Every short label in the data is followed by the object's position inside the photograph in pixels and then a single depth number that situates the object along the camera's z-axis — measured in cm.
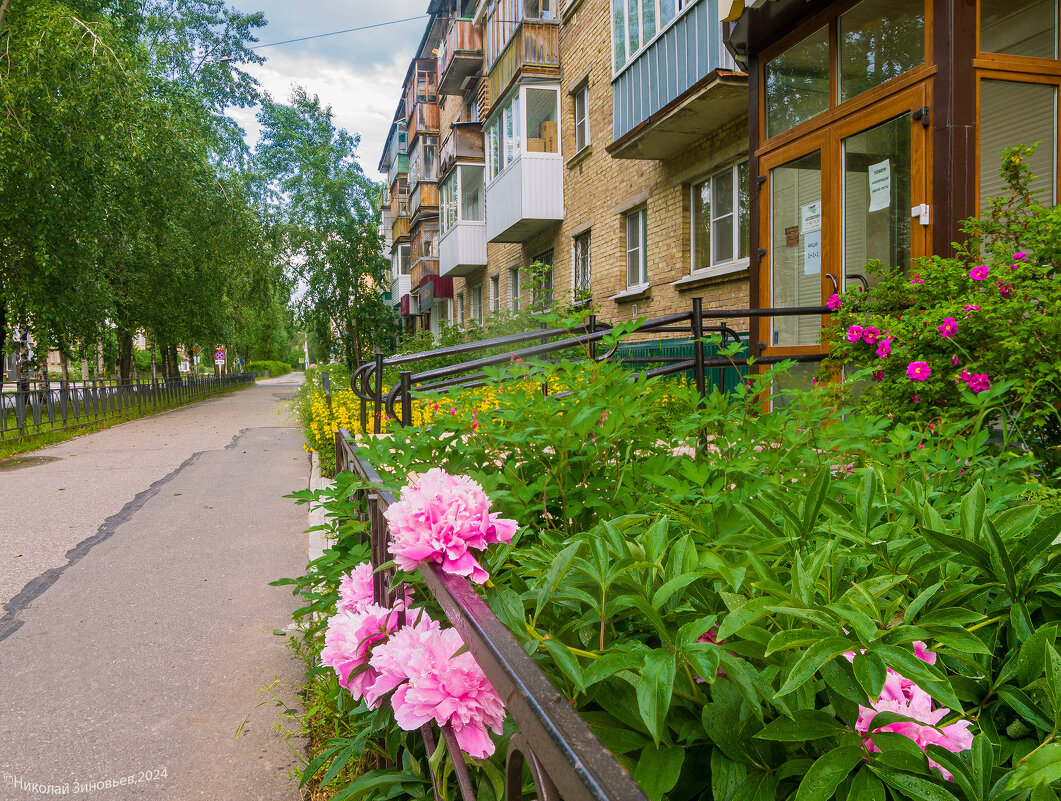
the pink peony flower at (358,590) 184
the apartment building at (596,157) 962
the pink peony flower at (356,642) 149
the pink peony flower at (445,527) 116
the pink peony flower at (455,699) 101
